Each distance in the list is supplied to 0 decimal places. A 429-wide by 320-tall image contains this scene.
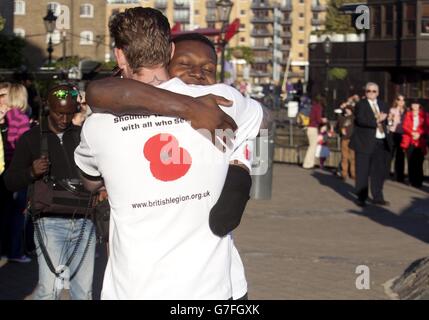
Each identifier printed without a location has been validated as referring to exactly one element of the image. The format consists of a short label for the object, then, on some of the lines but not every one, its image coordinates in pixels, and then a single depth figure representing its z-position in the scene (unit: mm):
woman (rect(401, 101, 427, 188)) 19625
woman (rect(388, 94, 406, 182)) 20359
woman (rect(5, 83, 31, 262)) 10163
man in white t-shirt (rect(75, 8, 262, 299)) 3580
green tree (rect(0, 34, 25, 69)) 26755
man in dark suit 15859
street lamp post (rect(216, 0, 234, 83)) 23156
